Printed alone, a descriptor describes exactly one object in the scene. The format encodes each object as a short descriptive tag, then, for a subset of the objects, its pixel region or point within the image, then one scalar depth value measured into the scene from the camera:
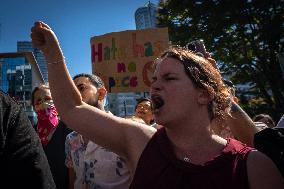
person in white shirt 2.43
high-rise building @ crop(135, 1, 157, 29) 144.25
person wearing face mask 3.26
